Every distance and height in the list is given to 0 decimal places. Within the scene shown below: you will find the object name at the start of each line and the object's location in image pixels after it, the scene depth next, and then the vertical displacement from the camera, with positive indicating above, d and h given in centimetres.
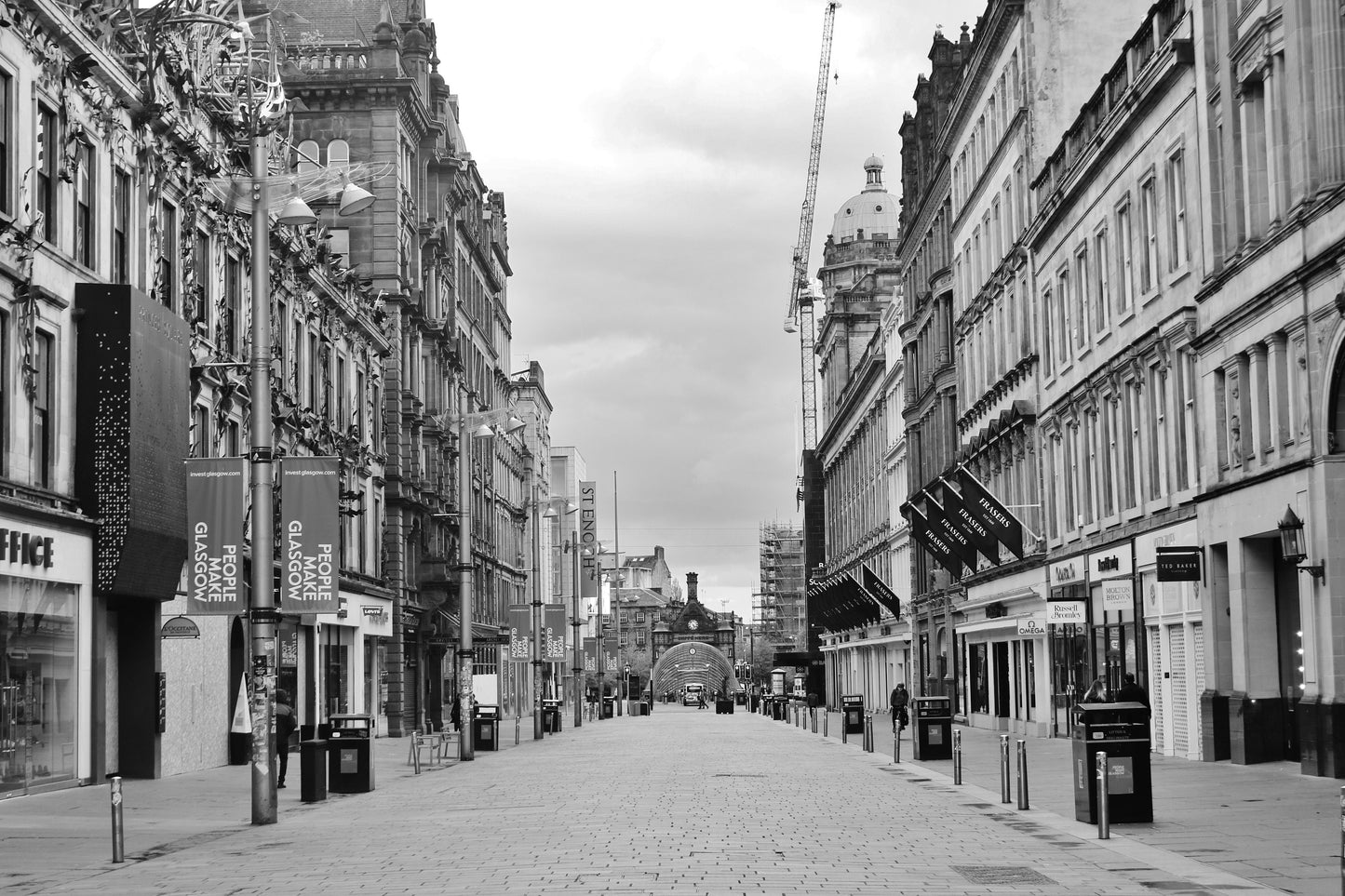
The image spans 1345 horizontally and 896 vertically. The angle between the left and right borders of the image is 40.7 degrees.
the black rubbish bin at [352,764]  2986 -219
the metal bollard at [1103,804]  1861 -193
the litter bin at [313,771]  2741 -214
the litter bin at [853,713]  5497 -281
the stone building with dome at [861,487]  8475 +739
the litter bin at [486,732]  4988 -287
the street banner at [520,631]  6312 -13
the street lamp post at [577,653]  8144 -143
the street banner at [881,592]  7031 +113
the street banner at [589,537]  11216 +581
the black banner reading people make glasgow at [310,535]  2739 +151
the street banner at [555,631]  7069 -16
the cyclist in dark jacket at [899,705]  4231 -229
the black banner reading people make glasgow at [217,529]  2528 +145
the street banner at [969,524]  4622 +243
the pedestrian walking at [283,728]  3098 -164
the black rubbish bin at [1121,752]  2011 -151
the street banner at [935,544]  4906 +206
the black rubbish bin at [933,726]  3753 -221
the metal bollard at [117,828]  1816 -195
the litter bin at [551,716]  6731 -338
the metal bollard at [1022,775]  2253 -200
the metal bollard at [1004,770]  2375 -200
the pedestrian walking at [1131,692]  2750 -117
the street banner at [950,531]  4703 +230
